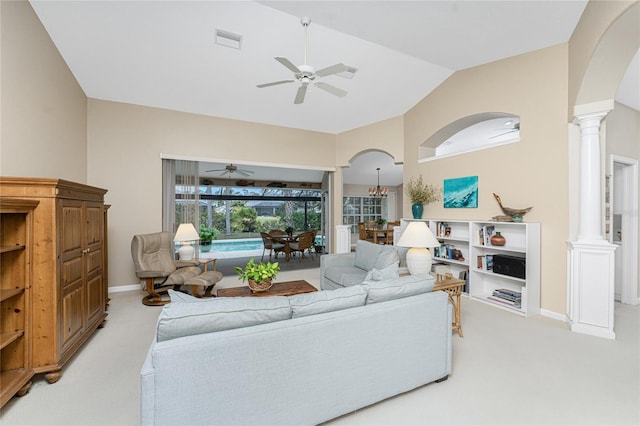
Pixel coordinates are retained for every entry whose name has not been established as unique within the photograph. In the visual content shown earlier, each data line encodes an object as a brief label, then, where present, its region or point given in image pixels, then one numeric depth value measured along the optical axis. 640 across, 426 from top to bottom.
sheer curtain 5.34
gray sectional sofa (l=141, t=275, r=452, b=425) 1.47
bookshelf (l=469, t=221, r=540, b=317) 3.71
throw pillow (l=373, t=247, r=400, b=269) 3.72
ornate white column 3.08
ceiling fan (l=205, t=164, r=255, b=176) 6.92
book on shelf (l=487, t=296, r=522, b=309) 3.83
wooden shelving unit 2.16
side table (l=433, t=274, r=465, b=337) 3.03
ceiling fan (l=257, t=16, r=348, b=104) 2.92
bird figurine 3.93
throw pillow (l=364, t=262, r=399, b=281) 2.54
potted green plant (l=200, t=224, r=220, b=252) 7.65
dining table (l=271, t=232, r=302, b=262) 7.57
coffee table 3.18
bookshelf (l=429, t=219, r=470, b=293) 4.74
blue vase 5.43
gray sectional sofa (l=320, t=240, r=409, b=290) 3.78
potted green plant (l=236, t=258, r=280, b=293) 3.21
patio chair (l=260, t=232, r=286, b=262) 7.55
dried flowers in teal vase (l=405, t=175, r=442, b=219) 5.34
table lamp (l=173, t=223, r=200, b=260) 4.63
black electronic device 3.72
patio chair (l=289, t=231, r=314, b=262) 7.45
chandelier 9.34
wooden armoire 2.25
